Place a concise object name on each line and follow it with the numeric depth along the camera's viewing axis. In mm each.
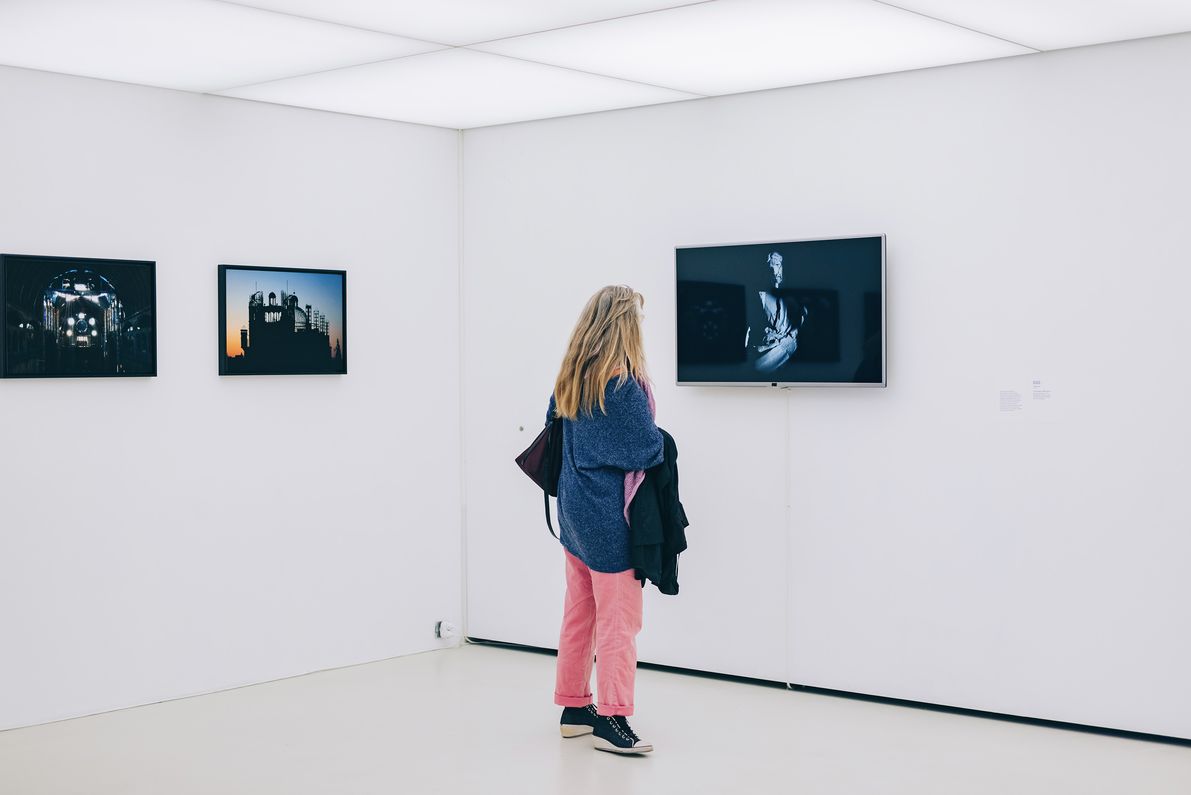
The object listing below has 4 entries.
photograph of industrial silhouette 5594
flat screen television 5195
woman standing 4539
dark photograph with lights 4945
